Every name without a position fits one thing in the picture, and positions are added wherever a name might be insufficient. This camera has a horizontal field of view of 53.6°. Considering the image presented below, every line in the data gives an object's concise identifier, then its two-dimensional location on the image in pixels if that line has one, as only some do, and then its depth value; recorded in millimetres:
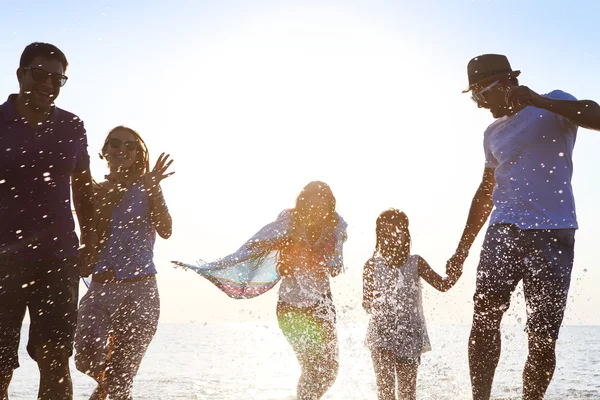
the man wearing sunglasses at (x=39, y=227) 3387
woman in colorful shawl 5570
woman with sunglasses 4590
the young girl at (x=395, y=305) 6078
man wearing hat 4141
